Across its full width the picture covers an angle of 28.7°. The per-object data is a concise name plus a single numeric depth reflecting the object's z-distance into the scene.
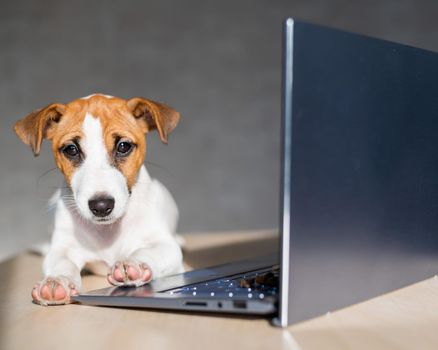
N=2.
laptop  0.58
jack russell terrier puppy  0.75
